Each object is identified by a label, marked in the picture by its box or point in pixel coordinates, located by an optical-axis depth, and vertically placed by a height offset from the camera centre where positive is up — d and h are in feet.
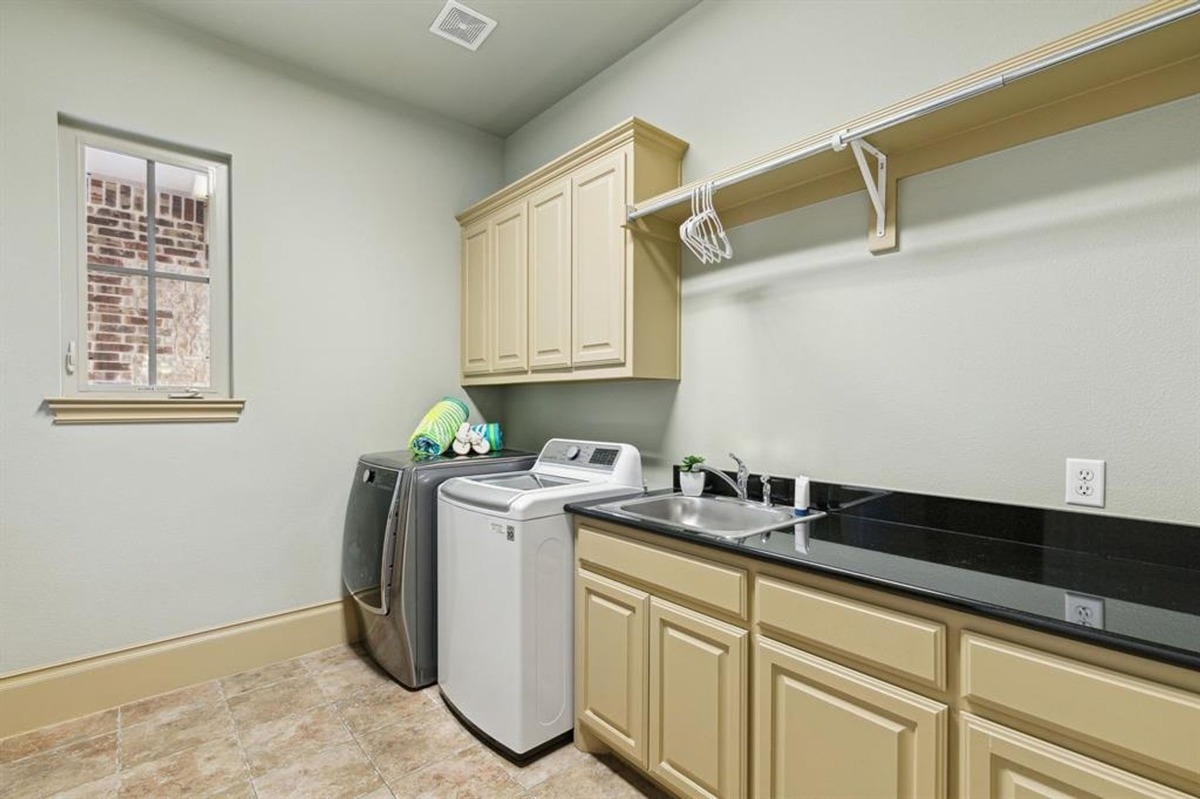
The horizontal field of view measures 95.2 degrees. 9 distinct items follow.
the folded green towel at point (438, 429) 9.13 -0.60
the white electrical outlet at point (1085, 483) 4.32 -0.69
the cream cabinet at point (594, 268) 7.12 +1.81
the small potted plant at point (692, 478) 6.93 -1.05
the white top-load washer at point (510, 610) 6.02 -2.51
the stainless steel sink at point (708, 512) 6.19 -1.39
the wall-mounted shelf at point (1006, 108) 3.75 +2.40
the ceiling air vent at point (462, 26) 7.57 +5.29
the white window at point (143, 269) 7.18 +1.74
